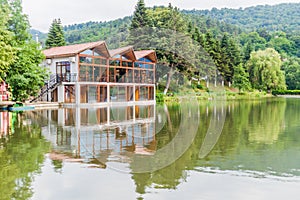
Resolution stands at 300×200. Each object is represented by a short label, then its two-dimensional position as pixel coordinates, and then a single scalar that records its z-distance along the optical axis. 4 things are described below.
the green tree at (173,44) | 32.03
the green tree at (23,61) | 21.30
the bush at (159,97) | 30.70
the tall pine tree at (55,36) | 42.38
